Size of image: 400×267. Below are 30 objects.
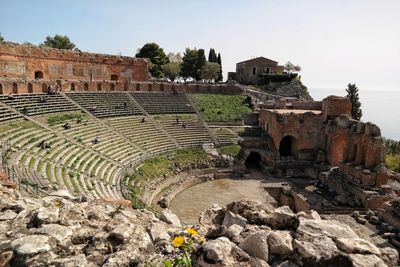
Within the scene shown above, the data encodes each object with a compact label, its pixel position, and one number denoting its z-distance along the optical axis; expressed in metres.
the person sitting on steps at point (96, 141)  23.17
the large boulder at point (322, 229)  5.42
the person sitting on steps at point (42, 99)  26.50
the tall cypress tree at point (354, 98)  44.41
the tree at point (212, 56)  63.88
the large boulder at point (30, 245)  4.56
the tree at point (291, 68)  56.50
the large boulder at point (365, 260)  4.63
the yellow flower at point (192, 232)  5.21
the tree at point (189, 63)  58.44
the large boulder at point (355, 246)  4.92
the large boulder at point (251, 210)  6.43
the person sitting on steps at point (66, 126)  23.64
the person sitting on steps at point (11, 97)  23.92
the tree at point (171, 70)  58.52
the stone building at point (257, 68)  52.50
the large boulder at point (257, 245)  4.94
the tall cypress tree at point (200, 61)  57.34
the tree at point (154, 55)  57.19
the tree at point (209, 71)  56.56
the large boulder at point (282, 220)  6.01
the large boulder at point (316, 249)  4.81
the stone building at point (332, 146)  22.05
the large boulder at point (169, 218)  7.10
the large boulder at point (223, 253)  4.64
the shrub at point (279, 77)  49.66
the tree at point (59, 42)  58.78
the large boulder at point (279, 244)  5.03
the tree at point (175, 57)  79.00
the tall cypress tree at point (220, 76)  59.98
